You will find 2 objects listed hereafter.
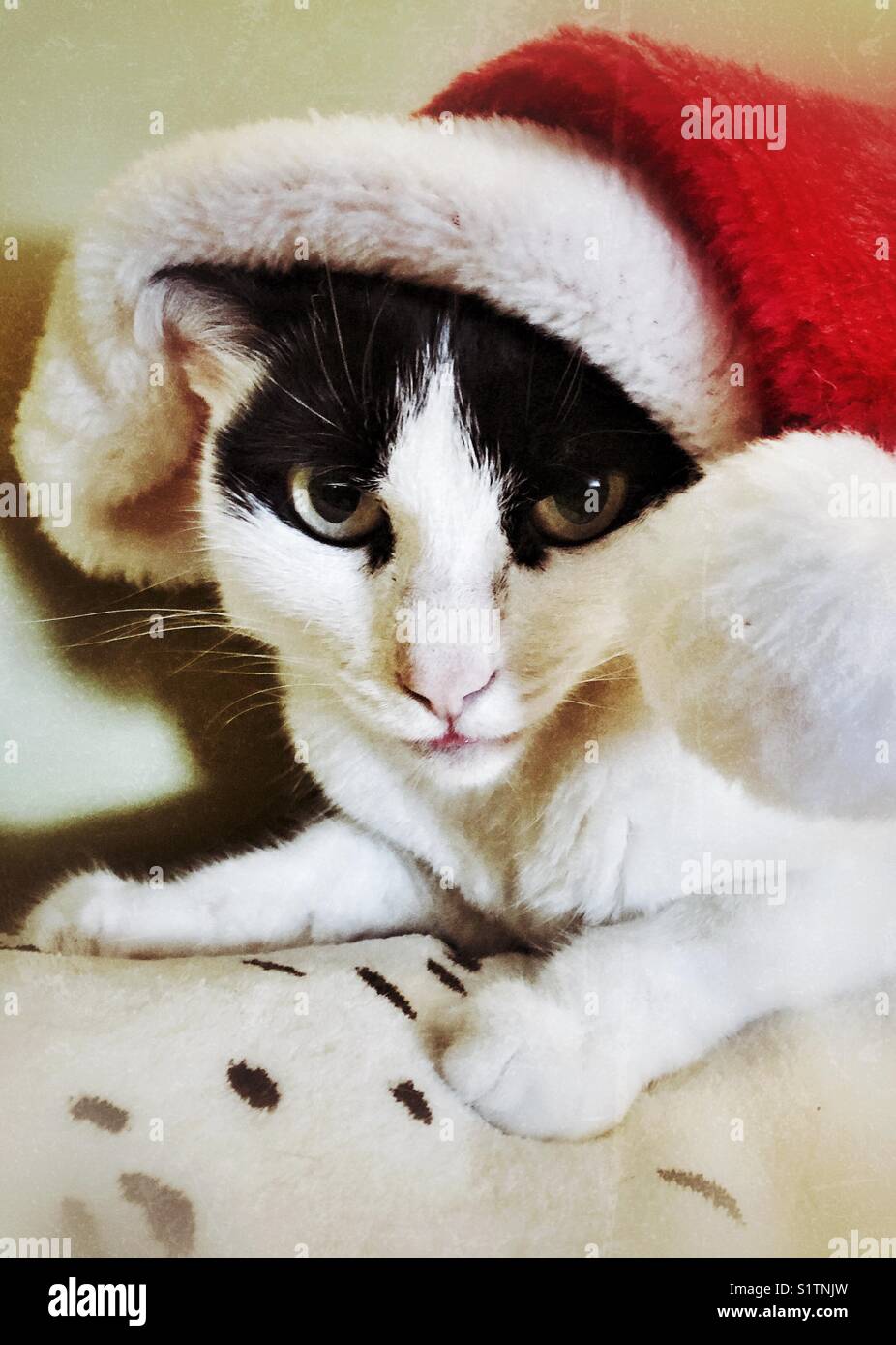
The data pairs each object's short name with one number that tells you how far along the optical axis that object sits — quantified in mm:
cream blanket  295
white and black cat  300
